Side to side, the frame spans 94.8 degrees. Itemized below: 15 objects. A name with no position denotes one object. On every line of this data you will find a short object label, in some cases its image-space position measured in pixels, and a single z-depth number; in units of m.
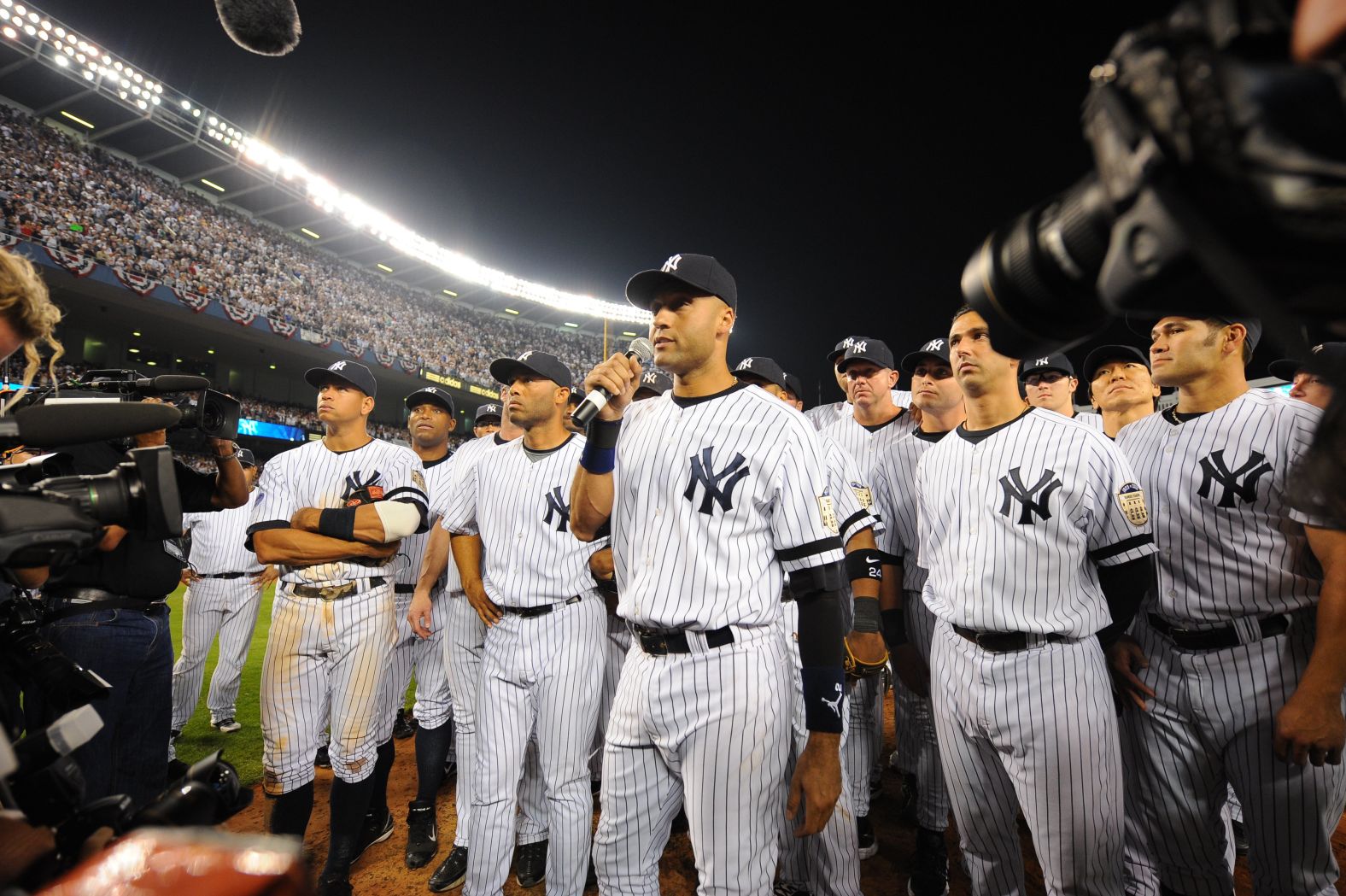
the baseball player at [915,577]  3.29
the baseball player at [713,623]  1.99
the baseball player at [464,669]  3.24
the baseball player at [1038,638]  2.22
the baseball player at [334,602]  3.12
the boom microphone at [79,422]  1.16
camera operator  2.69
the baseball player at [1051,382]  4.17
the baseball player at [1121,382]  4.01
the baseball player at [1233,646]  2.13
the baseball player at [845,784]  2.59
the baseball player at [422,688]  3.60
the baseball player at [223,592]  5.52
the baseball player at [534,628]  2.88
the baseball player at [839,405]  4.85
